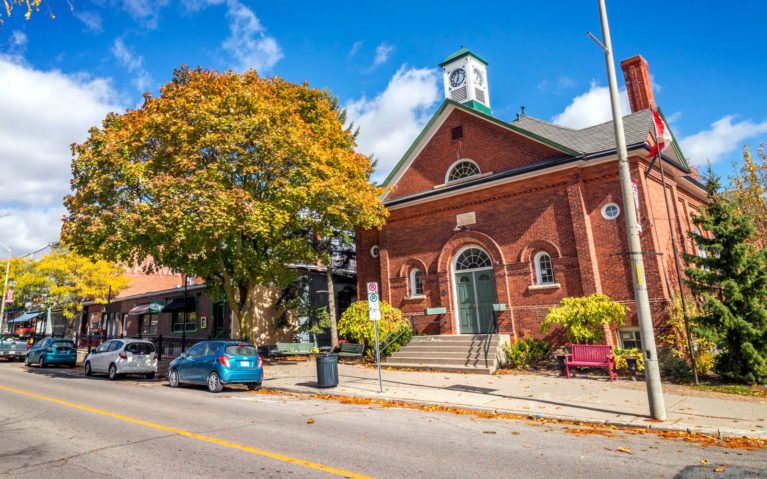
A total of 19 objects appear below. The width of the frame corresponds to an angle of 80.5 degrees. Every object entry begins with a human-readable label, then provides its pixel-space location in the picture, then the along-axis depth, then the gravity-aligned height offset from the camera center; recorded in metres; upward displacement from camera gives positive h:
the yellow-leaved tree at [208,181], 13.80 +5.14
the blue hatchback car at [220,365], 13.07 -0.78
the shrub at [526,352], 15.32 -1.01
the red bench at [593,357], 12.74 -1.09
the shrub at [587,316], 13.75 +0.09
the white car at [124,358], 16.73 -0.54
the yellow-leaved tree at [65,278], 32.38 +4.88
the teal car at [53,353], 22.11 -0.26
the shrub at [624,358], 12.79 -1.16
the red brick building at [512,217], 15.56 +4.05
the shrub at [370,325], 17.88 +0.21
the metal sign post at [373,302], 12.42 +0.76
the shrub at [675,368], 12.30 -1.45
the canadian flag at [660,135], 12.31 +4.86
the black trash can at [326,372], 12.98 -1.10
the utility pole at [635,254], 8.17 +1.18
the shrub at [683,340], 12.39 -0.75
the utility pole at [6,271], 33.18 +5.76
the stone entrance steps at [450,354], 15.23 -0.98
